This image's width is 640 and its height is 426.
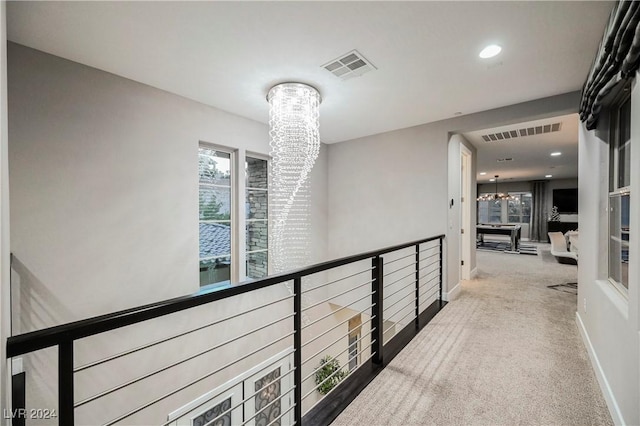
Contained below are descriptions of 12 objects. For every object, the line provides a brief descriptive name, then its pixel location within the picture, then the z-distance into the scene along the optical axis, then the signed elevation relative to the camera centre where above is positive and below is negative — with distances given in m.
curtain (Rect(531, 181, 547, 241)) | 10.59 -0.01
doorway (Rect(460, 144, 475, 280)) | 4.81 -0.04
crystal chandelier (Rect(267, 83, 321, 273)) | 2.68 +0.55
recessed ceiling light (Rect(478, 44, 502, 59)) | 2.08 +1.22
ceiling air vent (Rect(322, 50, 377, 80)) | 2.20 +1.21
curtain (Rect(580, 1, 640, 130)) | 1.21 +0.80
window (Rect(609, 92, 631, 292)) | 1.80 +0.13
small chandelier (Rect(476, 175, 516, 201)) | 10.05 +0.54
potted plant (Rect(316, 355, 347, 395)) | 4.32 -2.66
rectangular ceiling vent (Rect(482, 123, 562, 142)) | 4.06 +1.22
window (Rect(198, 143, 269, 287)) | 3.38 -0.05
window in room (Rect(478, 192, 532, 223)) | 11.30 +0.08
